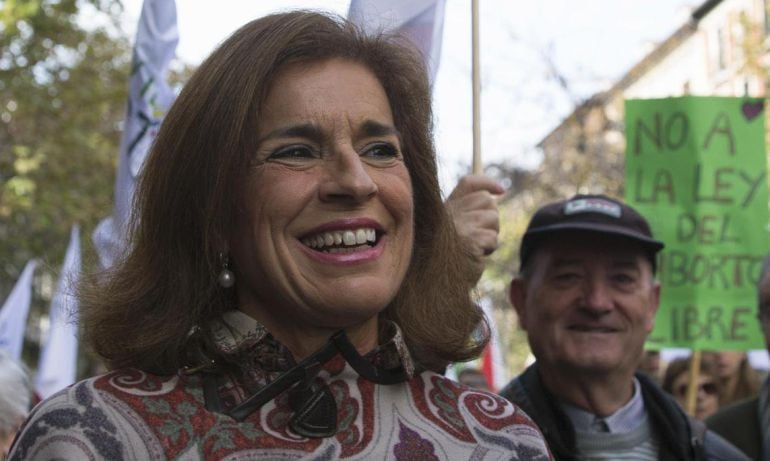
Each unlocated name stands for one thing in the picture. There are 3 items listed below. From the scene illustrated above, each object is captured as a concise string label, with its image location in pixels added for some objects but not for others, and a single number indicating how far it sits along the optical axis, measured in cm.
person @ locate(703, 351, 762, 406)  641
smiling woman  213
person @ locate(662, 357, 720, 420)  646
